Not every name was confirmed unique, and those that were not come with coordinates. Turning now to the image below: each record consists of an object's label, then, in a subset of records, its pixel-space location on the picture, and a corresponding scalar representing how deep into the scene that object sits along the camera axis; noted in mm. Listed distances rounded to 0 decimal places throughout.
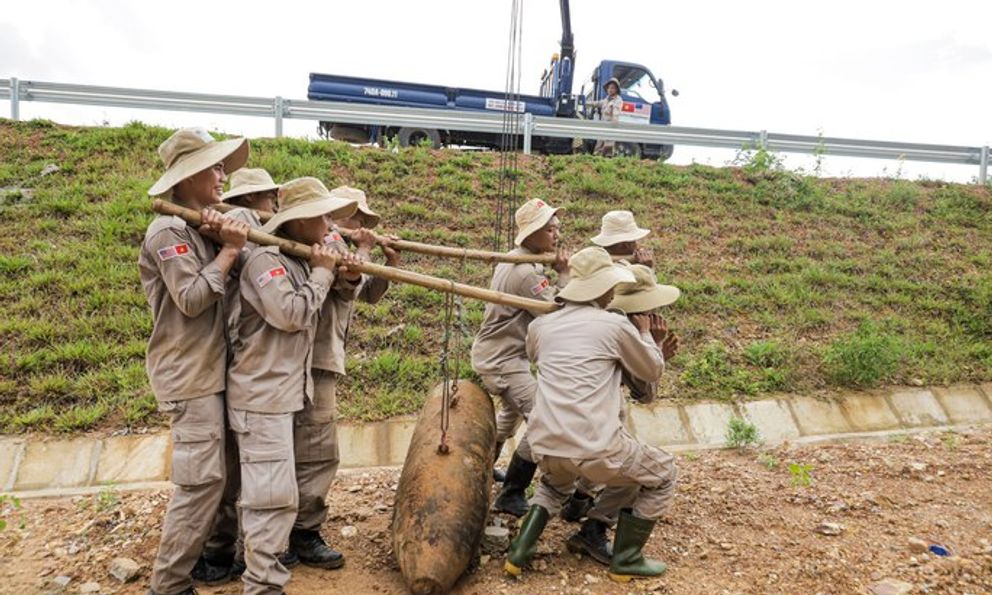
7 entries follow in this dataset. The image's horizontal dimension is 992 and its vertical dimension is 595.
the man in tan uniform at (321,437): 3568
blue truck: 13883
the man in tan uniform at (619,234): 4730
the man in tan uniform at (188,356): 2975
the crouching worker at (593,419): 3371
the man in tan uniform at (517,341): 4383
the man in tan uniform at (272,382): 3002
